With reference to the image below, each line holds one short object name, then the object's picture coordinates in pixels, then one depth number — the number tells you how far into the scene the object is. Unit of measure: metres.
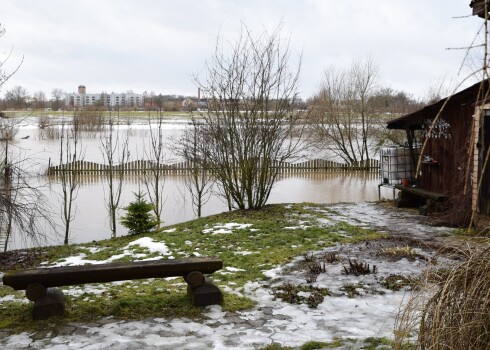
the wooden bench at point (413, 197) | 14.03
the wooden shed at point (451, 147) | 11.02
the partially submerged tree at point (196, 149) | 16.20
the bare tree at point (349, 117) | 33.84
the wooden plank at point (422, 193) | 13.46
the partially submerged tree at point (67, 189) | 14.12
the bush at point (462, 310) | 3.12
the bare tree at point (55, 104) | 32.03
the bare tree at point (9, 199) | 9.62
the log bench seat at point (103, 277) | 5.91
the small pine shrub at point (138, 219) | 13.55
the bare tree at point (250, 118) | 15.20
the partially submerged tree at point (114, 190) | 15.00
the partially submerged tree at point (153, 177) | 22.18
